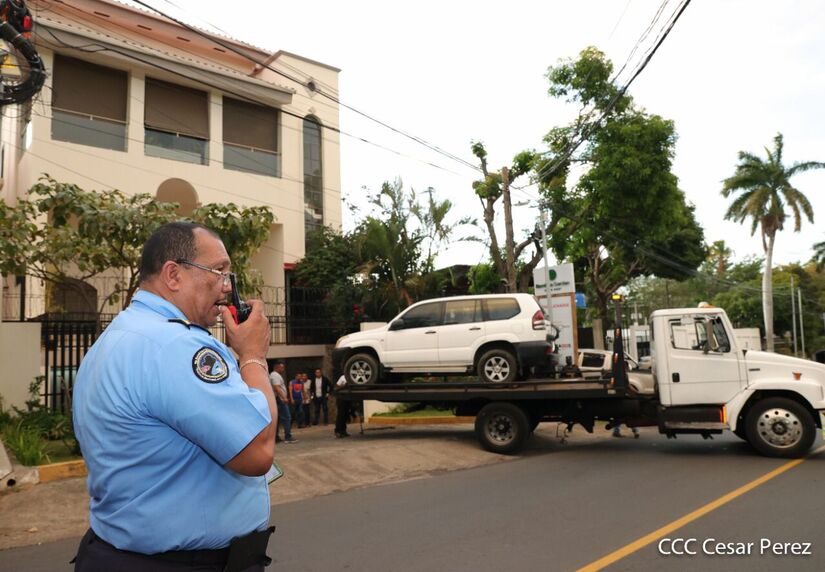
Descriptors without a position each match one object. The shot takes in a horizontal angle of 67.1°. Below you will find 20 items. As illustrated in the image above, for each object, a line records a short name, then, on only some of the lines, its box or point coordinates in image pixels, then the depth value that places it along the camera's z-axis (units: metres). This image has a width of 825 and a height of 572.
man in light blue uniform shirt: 1.77
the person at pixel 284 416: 11.87
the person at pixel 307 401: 15.66
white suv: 10.90
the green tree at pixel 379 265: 18.52
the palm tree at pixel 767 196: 34.19
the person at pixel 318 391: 16.44
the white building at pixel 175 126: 15.48
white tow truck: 9.55
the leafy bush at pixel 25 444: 8.29
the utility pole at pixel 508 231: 15.71
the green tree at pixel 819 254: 51.25
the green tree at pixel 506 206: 15.77
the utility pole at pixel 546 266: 15.19
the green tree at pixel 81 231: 9.40
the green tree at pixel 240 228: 10.35
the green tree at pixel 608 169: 18.53
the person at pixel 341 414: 11.83
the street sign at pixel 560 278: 15.23
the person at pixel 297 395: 15.01
